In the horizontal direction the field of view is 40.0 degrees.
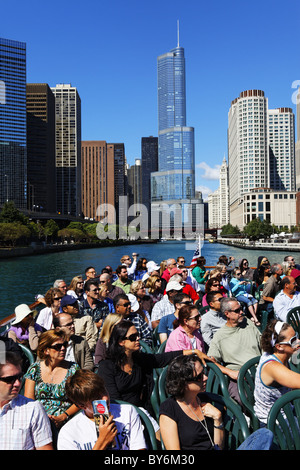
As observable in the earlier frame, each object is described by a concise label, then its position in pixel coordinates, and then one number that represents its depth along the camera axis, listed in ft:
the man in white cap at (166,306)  20.20
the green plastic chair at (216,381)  11.53
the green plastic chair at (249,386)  11.24
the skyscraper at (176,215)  569.31
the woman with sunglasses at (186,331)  14.49
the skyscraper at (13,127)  312.21
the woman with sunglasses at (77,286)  24.38
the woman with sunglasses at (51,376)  11.48
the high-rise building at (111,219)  634.02
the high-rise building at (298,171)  447.22
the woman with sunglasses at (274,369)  10.46
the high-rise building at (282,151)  614.75
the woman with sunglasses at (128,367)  11.50
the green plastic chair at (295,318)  19.49
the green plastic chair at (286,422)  9.18
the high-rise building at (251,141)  575.38
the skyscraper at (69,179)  635.66
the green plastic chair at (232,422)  9.27
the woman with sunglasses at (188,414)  8.93
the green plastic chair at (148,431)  9.07
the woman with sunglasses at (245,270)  32.40
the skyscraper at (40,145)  529.04
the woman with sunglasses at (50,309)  19.85
